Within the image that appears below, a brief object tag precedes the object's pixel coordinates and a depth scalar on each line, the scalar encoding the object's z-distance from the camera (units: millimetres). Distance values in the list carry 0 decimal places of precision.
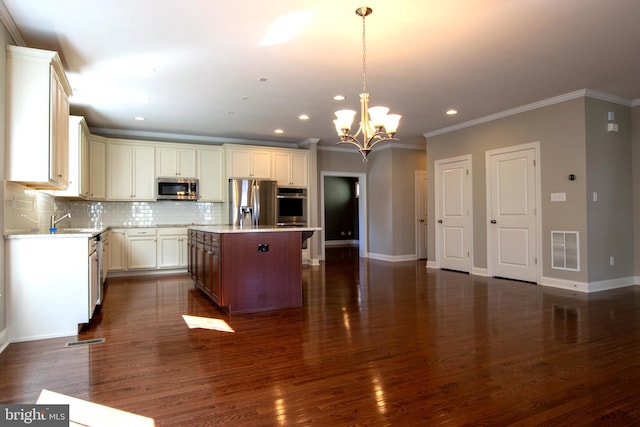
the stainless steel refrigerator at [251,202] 7215
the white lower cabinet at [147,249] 6445
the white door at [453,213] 6703
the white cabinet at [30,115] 3154
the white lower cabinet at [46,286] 3188
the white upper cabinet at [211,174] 7273
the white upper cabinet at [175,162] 6934
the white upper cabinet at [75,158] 4992
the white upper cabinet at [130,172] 6586
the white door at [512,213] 5668
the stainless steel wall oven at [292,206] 7727
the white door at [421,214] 8820
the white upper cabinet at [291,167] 7758
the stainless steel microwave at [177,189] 6902
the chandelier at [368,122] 3336
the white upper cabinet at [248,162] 7301
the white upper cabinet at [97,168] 6348
